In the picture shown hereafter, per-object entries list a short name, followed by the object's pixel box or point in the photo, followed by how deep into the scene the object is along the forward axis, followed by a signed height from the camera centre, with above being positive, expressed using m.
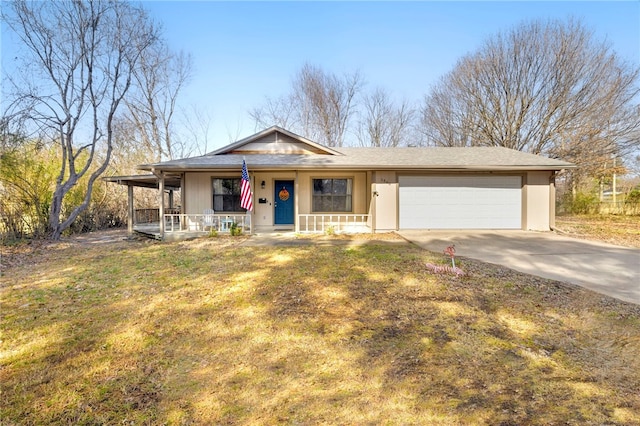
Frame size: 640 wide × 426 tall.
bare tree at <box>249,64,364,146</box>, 27.66 +8.77
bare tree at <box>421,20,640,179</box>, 19.23 +7.16
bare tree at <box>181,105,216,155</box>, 25.84 +6.94
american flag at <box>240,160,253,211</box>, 9.75 +0.45
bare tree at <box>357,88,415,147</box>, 28.48 +7.37
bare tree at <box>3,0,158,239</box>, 10.83 +5.24
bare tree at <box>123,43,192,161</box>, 23.38 +6.71
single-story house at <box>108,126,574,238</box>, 11.18 +0.60
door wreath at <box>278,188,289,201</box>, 12.56 +0.45
